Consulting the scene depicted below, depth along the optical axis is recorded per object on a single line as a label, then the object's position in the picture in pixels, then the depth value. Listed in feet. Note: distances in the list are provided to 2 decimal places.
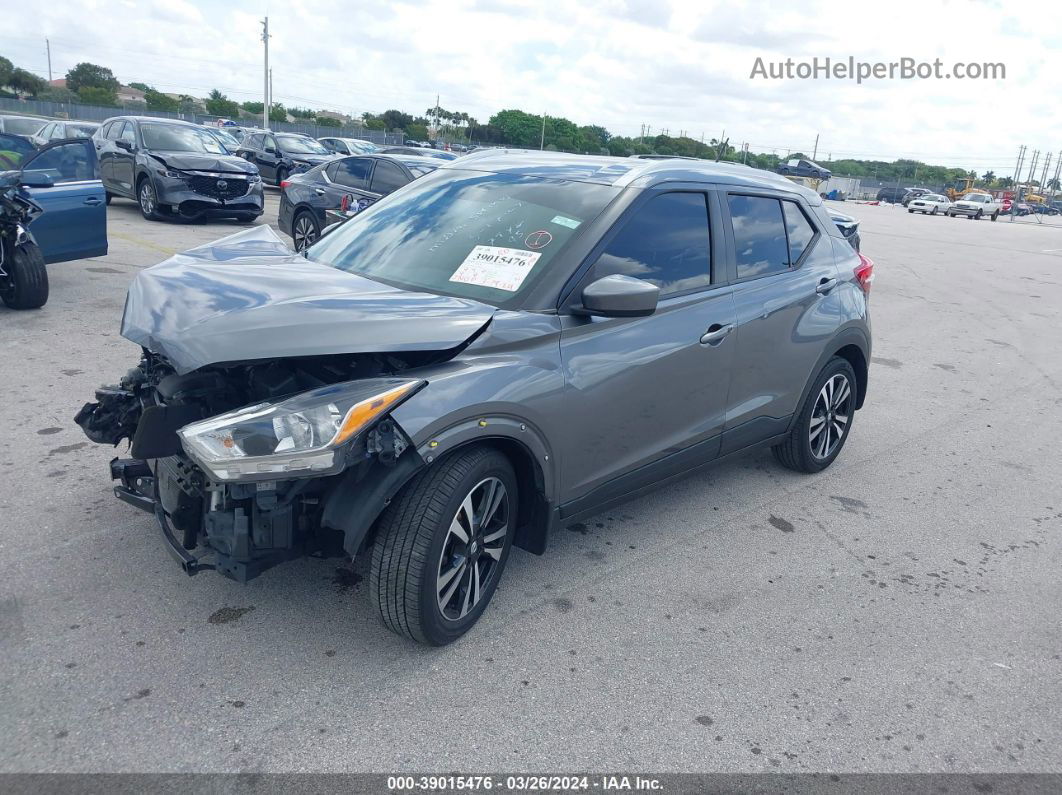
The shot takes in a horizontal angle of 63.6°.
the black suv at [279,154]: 74.69
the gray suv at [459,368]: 9.28
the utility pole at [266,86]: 178.09
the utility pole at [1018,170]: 407.60
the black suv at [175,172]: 46.47
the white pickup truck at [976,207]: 163.94
